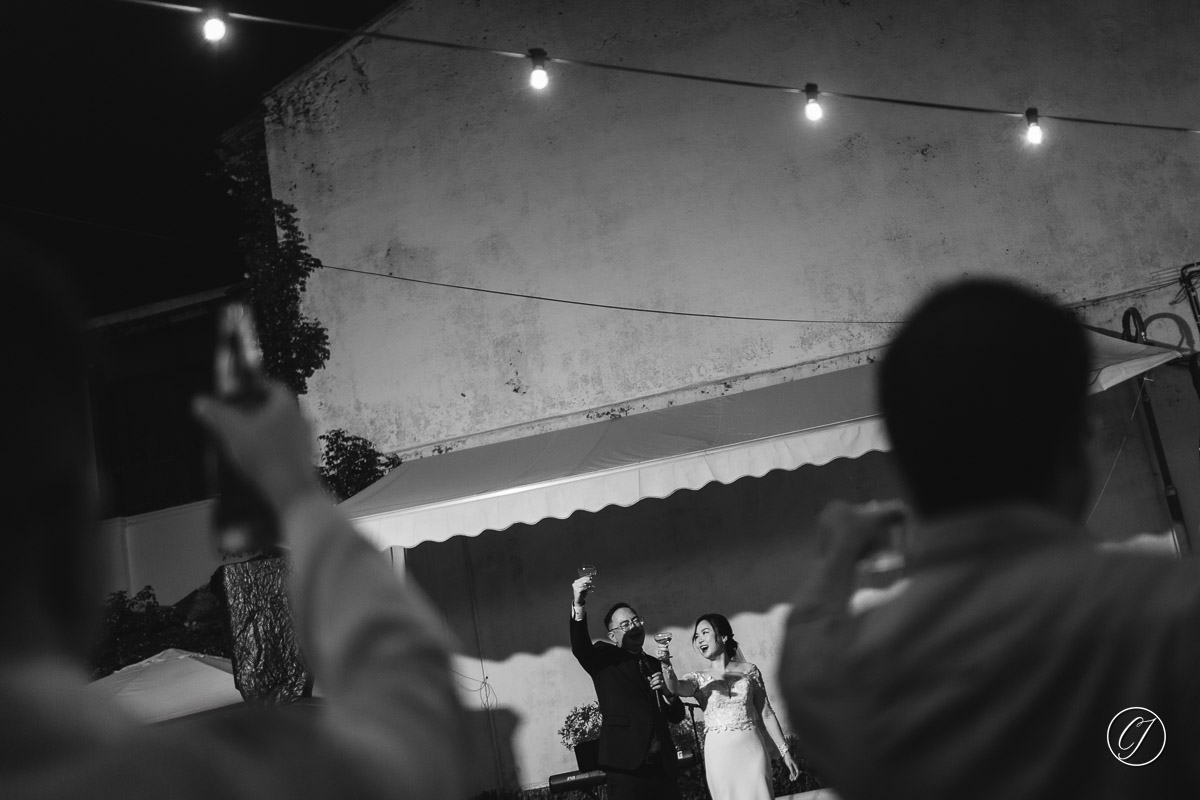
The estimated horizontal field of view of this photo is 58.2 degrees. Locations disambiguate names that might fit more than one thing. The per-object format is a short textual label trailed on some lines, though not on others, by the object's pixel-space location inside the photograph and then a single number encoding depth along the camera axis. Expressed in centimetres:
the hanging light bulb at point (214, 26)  704
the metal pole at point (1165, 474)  933
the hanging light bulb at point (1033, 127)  973
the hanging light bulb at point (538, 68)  827
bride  700
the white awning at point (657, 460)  800
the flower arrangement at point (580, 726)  1001
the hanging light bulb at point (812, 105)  972
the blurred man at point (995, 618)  101
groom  700
